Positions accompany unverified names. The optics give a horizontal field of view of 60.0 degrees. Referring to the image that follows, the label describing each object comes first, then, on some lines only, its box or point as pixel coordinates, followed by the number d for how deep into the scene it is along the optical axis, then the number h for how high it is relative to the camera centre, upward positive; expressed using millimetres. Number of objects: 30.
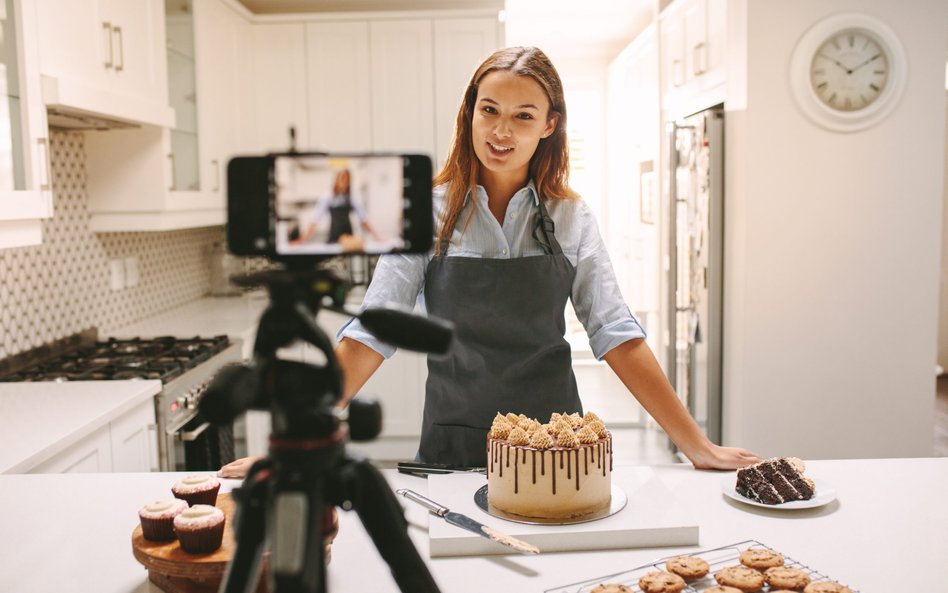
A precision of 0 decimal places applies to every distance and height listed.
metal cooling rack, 943 -409
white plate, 1181 -395
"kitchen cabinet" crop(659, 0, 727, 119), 3314 +786
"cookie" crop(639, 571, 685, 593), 899 -389
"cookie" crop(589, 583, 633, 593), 890 -388
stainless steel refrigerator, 3262 -129
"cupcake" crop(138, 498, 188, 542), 949 -329
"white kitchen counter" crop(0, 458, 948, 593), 994 -412
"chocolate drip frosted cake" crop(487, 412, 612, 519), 1103 -324
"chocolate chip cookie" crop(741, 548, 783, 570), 943 -381
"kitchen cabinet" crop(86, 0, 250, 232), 3041 +359
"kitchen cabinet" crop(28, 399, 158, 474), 1879 -528
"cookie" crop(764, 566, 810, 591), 896 -384
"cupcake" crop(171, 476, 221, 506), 1049 -326
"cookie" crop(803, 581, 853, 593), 875 -384
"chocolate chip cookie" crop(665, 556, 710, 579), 941 -390
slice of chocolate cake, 1201 -375
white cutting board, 1051 -389
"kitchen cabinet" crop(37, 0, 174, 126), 2205 +553
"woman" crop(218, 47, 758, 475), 1533 -92
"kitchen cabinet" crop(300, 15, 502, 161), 4109 +795
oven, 2426 -405
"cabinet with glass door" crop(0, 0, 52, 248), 1957 +258
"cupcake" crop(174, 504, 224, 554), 910 -327
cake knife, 1023 -376
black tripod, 542 -131
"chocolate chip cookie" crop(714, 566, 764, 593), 903 -389
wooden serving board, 896 -361
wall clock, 2891 +559
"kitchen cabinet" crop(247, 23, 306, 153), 4176 +782
